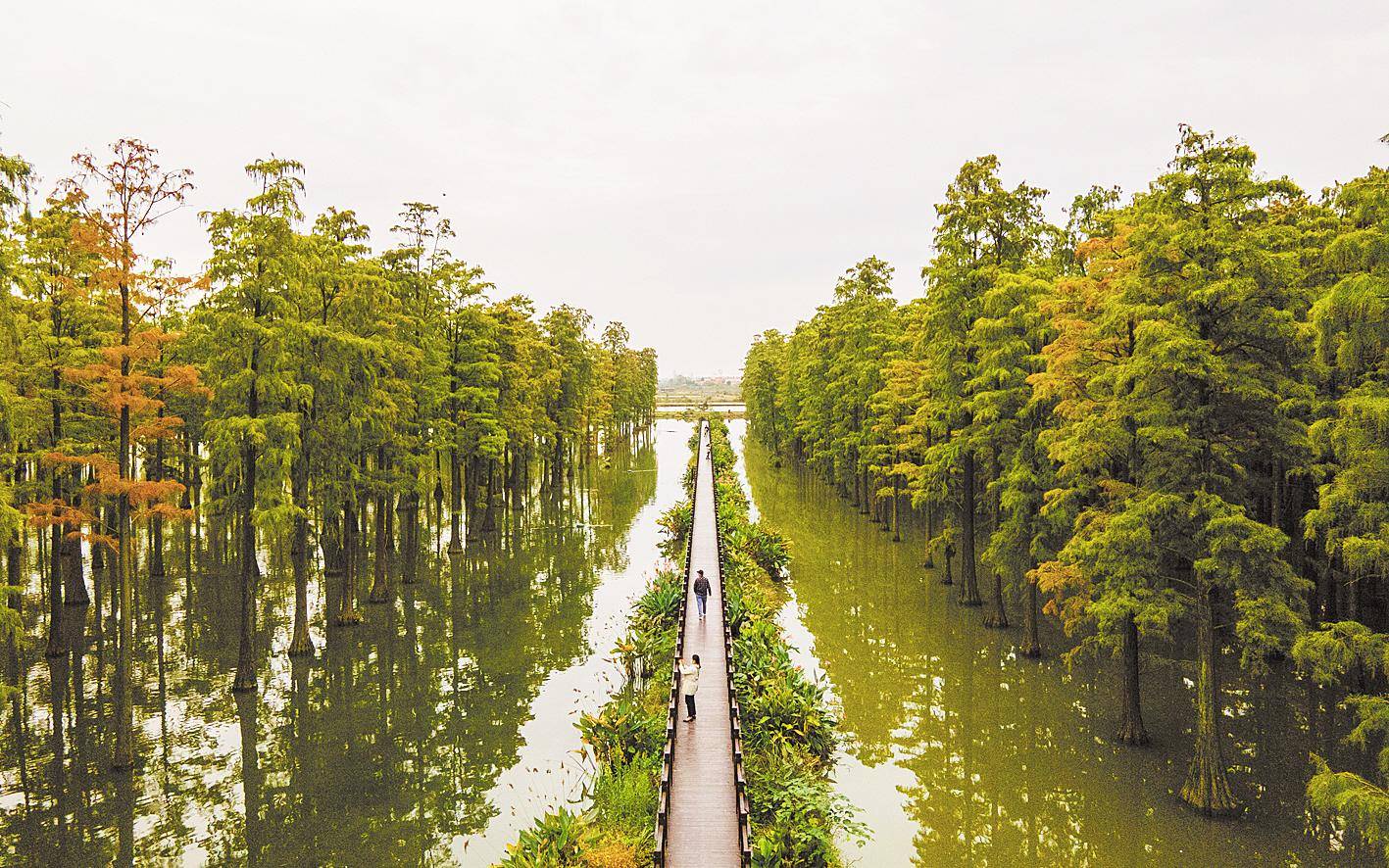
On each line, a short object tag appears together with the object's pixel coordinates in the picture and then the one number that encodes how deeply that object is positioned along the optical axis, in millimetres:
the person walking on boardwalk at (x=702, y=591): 24188
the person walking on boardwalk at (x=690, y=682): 17328
